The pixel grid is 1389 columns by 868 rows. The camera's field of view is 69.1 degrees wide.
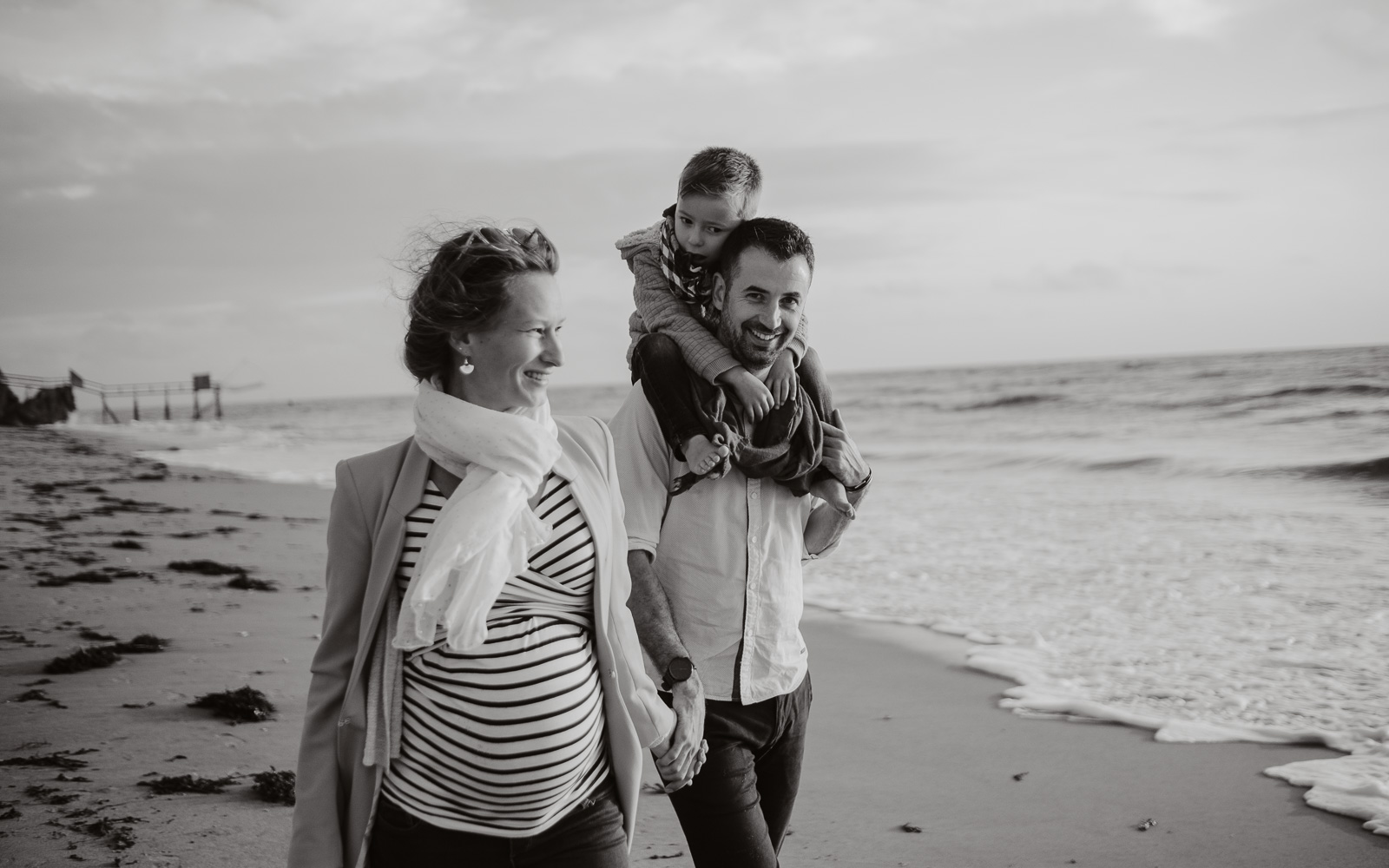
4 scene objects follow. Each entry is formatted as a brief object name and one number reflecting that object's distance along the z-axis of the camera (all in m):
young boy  2.42
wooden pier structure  50.56
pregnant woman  1.94
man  2.32
